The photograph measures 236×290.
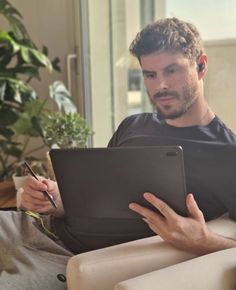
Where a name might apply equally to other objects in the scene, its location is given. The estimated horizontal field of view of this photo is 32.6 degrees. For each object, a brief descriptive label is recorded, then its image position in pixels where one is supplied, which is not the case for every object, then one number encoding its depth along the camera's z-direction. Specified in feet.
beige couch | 2.79
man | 3.88
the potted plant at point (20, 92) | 7.11
